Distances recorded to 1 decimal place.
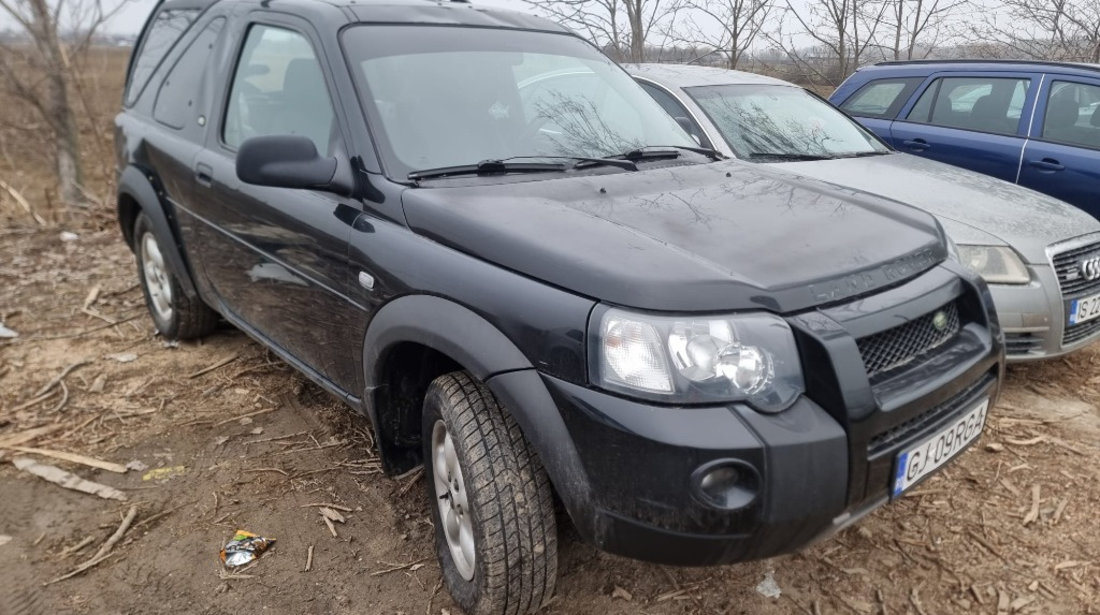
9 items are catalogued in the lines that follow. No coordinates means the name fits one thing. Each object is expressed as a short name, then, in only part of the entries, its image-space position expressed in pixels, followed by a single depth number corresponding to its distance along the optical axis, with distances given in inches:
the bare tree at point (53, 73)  389.4
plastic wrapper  106.3
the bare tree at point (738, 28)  414.6
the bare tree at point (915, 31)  422.3
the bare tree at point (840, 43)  422.6
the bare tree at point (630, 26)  415.5
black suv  73.0
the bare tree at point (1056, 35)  389.4
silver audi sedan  145.9
